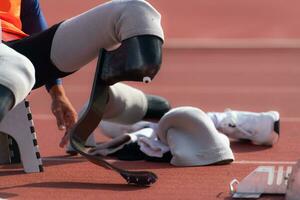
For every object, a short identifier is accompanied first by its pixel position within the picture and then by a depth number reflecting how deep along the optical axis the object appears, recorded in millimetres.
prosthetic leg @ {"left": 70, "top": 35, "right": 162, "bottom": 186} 7203
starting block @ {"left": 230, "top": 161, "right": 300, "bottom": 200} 7500
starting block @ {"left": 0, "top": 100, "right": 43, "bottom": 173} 8555
